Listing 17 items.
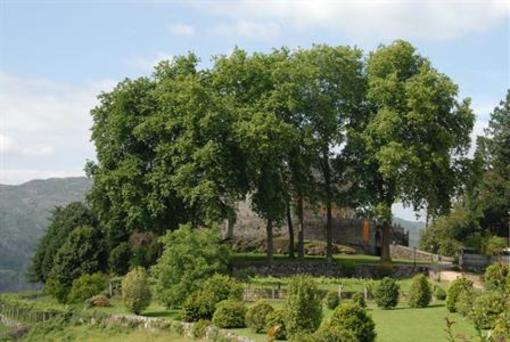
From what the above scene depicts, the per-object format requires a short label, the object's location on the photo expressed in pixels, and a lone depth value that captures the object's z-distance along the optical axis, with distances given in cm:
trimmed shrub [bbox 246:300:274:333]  2573
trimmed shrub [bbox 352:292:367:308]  2911
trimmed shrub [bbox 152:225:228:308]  3250
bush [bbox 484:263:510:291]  2795
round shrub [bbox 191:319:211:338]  2585
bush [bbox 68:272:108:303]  3962
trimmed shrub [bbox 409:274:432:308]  3050
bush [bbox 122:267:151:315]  3272
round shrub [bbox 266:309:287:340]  2366
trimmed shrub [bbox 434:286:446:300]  3272
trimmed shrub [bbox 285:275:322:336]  2256
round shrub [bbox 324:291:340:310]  3120
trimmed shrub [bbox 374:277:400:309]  3100
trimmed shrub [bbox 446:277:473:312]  2775
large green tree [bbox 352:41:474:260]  4506
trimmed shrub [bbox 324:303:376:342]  2091
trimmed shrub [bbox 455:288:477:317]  2534
